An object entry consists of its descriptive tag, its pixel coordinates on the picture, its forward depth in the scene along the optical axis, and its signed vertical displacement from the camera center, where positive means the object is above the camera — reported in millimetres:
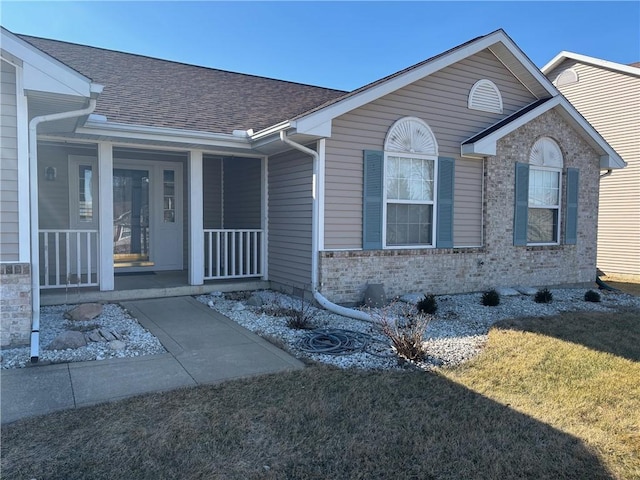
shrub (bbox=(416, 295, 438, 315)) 7227 -1320
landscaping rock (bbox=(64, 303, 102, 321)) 6156 -1277
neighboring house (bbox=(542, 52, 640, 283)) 14195 +2548
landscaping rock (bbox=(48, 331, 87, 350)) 4961 -1345
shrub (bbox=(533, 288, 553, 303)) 8805 -1404
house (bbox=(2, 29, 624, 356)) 7465 +850
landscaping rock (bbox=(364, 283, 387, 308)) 7691 -1257
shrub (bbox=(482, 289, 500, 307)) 8195 -1370
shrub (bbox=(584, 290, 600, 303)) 9258 -1467
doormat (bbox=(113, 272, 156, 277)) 9348 -1139
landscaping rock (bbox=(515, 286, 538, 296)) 9570 -1410
